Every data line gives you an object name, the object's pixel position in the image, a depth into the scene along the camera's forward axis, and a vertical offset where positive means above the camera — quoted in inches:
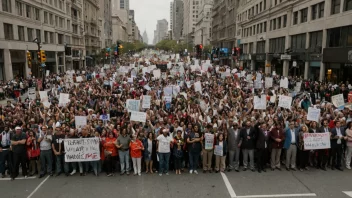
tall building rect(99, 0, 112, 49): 3842.8 +782.3
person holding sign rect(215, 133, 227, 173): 359.9 -112.4
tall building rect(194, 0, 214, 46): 4830.5 +865.0
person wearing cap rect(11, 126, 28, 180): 346.6 -99.9
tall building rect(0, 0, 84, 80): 1354.6 +235.9
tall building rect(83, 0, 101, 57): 2955.2 +494.9
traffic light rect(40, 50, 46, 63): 978.1 +54.4
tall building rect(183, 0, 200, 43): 6988.2 +1481.2
